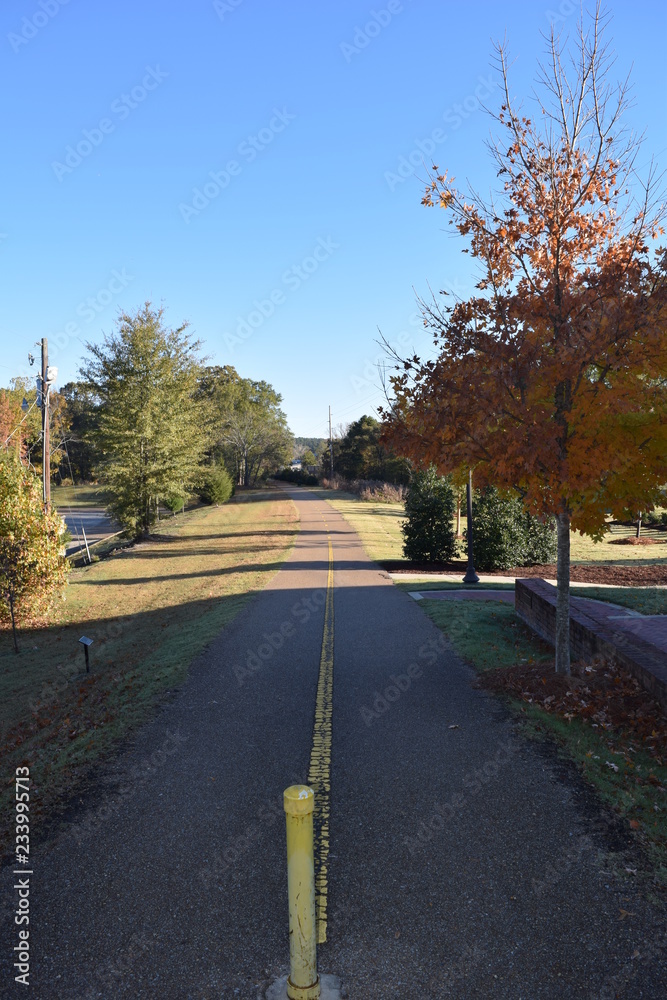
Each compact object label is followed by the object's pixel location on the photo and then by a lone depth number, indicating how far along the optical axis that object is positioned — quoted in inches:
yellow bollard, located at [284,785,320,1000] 118.4
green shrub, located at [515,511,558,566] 773.3
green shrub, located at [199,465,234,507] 1883.6
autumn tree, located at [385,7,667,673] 261.0
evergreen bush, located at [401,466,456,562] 795.4
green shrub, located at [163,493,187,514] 1491.3
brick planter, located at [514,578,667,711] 265.1
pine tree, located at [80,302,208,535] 1127.6
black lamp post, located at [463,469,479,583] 651.5
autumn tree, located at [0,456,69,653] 546.3
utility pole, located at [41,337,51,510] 791.1
